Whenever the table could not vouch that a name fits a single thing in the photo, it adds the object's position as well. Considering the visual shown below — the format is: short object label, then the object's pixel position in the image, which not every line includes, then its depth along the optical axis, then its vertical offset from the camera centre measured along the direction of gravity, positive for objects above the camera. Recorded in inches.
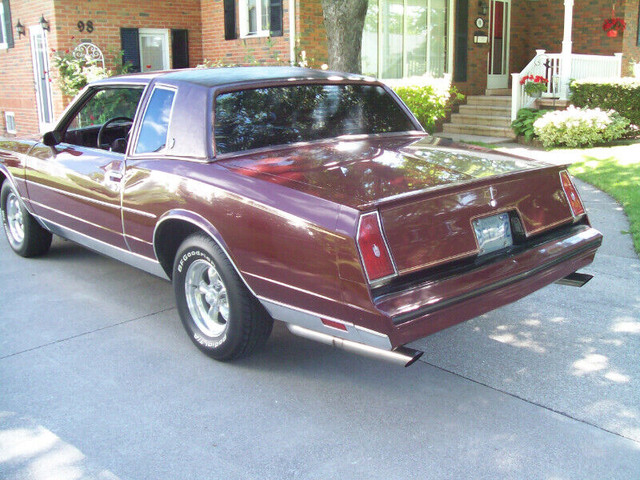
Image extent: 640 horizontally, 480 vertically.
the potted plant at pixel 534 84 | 551.5 -2.3
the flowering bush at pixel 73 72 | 532.1 +14.1
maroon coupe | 129.8 -26.6
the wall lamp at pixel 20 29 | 598.2 +53.1
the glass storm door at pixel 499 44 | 665.0 +36.9
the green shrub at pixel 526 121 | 527.8 -30.5
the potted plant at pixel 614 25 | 628.8 +48.6
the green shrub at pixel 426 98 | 523.5 -11.2
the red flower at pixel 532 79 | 557.3 +1.9
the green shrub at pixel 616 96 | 507.8 -11.8
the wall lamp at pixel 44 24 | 544.4 +51.8
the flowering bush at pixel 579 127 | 483.5 -32.0
